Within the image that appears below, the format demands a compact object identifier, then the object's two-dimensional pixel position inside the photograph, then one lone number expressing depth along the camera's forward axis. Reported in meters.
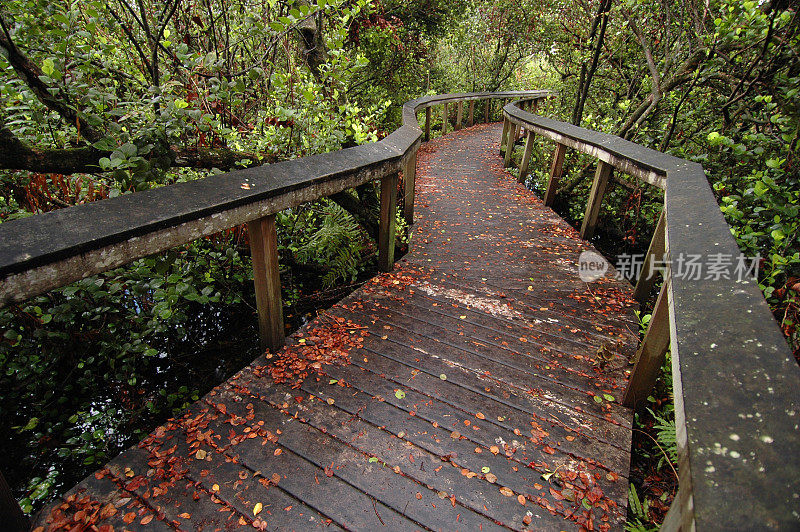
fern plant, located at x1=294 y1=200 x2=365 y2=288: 4.28
